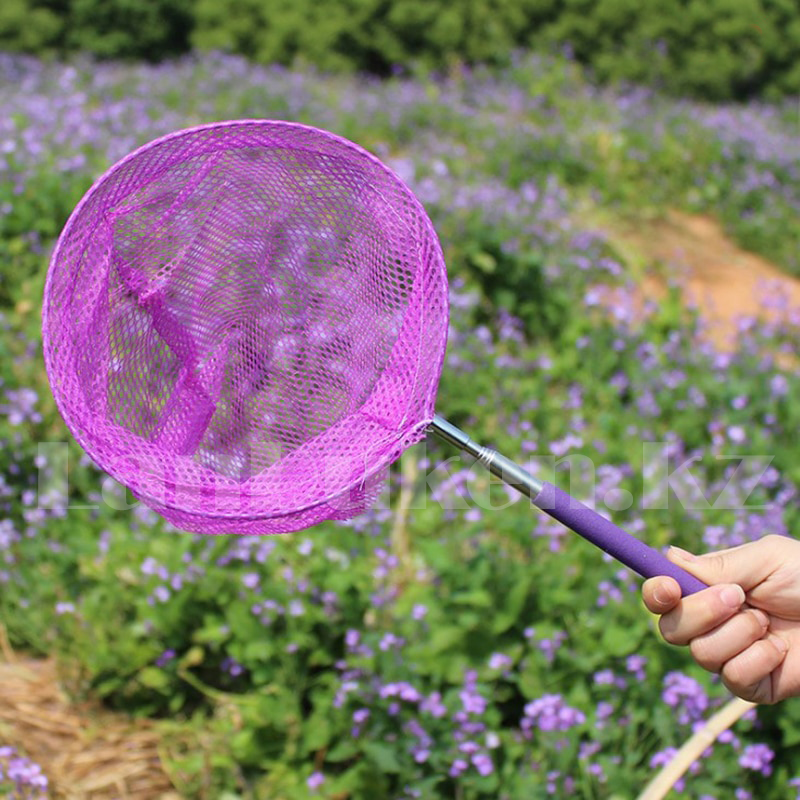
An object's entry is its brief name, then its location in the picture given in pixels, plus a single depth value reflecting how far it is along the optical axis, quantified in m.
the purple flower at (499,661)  2.31
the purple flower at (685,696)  2.19
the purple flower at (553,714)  2.15
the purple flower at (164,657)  2.46
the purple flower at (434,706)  2.19
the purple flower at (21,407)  3.08
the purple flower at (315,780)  2.19
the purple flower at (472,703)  2.16
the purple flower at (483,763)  2.11
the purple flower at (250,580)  2.44
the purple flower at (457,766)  2.11
